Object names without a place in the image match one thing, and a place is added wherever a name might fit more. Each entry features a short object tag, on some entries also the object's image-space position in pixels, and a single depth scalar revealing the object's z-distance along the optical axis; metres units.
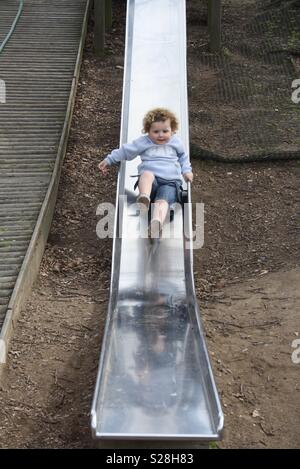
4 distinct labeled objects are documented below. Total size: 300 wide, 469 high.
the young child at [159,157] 6.52
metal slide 4.26
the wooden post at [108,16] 12.27
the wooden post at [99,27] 11.09
